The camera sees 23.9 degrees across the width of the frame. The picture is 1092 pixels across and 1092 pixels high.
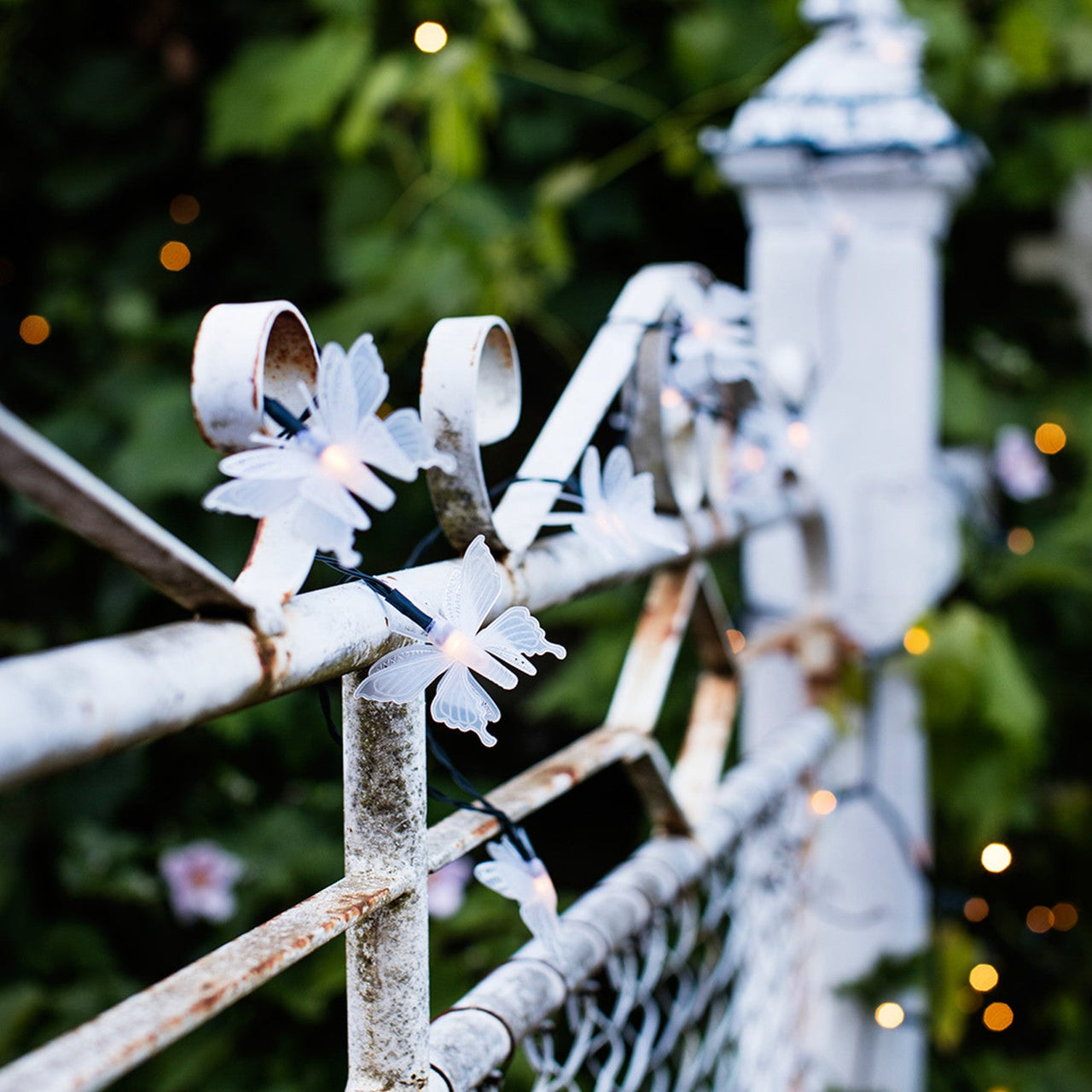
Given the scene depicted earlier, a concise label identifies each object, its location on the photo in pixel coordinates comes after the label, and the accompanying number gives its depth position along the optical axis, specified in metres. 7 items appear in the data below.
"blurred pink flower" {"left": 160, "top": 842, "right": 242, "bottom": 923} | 2.54
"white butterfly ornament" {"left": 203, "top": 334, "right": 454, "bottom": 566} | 0.77
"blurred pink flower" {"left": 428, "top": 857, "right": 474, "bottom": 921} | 2.46
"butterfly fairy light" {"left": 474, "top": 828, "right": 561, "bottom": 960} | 0.87
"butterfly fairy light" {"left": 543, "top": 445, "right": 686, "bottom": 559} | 0.95
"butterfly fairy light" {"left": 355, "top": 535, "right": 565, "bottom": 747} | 0.81
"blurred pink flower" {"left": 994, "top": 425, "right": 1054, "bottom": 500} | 2.53
